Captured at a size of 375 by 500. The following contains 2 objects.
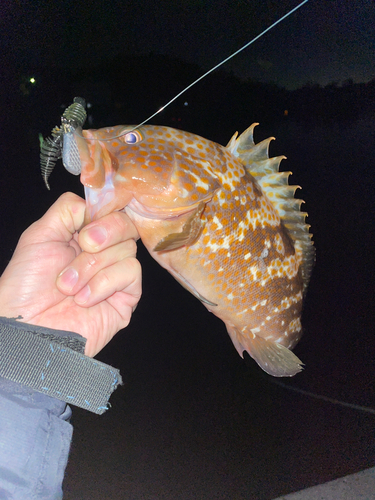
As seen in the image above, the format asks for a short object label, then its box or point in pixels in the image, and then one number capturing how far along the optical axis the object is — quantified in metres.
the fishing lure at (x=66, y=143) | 0.26
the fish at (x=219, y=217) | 0.29
